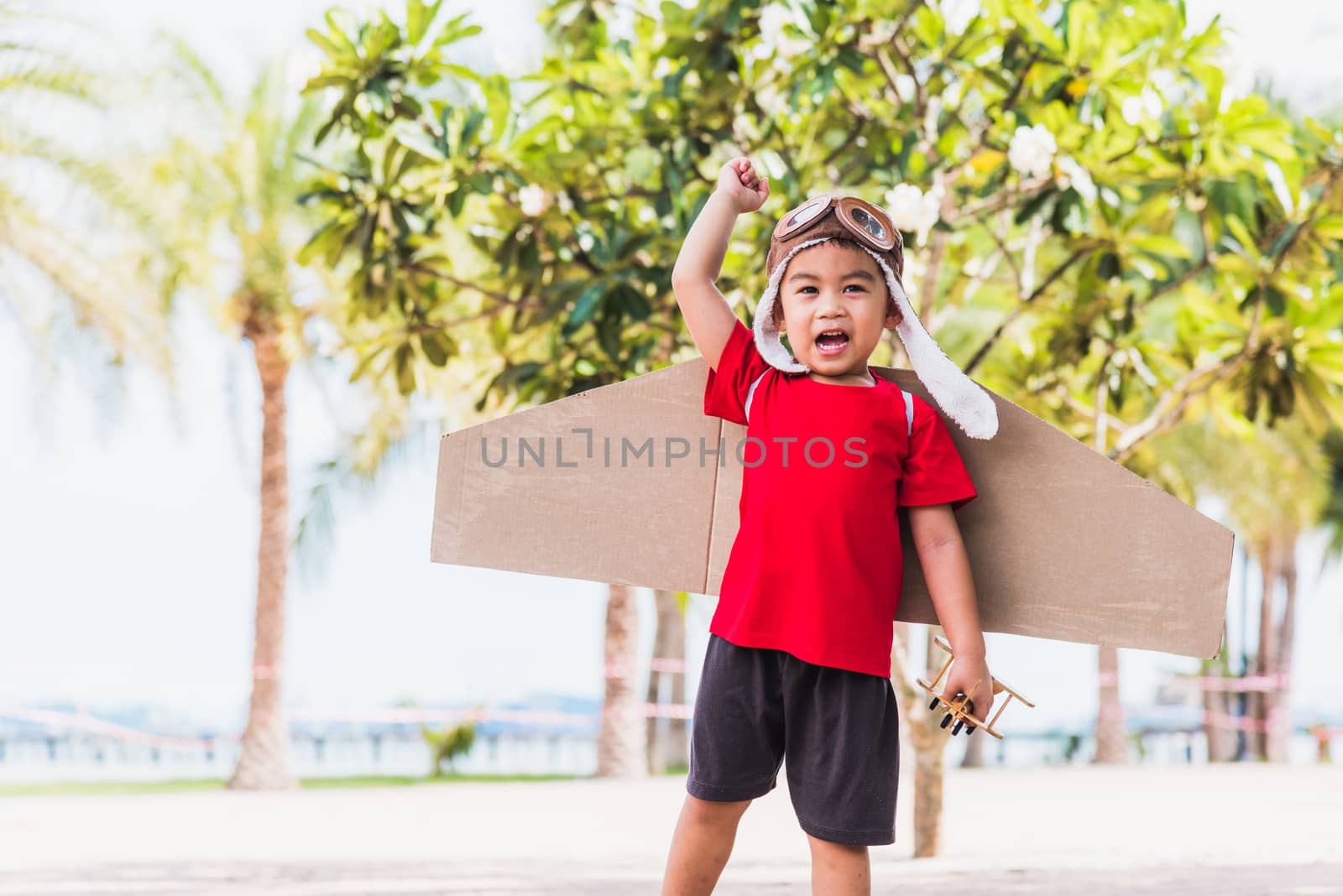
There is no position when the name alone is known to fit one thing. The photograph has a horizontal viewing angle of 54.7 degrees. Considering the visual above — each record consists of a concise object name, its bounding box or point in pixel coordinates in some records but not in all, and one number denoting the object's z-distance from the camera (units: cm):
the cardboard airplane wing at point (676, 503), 260
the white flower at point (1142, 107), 462
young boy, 247
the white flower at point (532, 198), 488
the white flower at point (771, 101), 533
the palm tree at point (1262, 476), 1596
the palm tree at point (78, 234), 984
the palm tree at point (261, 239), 1198
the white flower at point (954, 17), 502
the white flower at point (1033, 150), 458
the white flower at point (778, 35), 475
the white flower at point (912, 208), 464
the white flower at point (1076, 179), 465
